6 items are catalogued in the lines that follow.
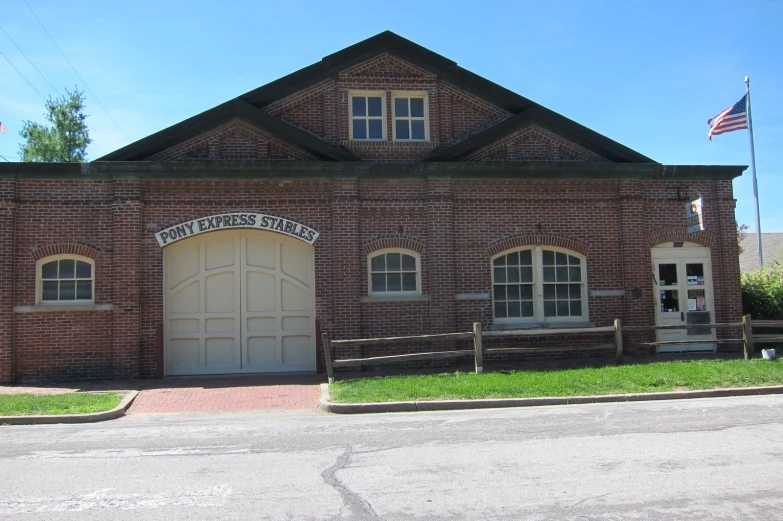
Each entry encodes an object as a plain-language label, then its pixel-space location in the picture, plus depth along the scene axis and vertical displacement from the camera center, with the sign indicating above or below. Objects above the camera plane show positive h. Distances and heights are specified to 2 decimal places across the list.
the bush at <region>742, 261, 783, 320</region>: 16.14 -0.03
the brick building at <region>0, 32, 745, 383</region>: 12.96 +1.67
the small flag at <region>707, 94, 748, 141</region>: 19.47 +5.39
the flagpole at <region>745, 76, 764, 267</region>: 24.76 +5.00
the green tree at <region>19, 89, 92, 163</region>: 33.94 +9.68
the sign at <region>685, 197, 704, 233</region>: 14.09 +1.88
